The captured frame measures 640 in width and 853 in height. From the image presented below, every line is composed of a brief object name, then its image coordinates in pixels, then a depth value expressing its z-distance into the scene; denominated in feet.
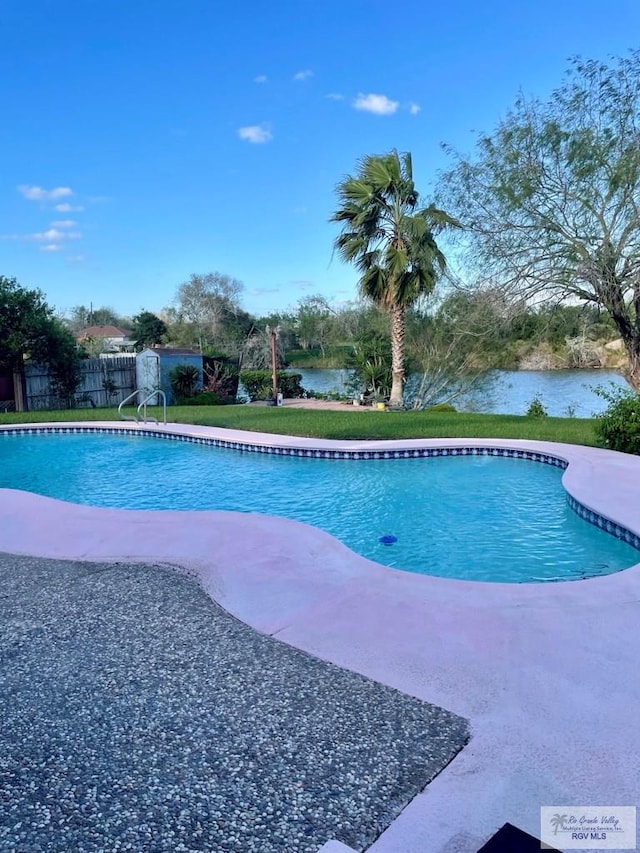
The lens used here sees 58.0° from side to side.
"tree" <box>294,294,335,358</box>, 128.26
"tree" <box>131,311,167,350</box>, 127.13
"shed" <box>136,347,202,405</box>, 61.67
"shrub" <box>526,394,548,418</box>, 47.47
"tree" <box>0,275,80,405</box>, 50.14
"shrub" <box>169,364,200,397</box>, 62.44
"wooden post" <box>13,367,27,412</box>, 53.59
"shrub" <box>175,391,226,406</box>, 60.29
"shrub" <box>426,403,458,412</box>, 49.42
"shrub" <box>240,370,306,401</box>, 69.21
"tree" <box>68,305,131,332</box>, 193.88
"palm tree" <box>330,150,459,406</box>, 49.14
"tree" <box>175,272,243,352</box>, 127.24
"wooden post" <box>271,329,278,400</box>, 62.90
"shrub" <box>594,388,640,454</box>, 26.91
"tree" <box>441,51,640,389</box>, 34.37
